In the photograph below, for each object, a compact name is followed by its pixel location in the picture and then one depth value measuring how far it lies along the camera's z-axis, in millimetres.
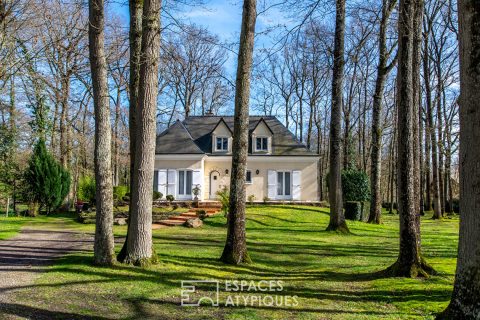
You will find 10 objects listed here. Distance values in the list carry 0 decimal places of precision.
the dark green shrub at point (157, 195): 23844
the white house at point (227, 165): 25344
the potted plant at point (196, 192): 24797
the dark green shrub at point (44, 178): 21672
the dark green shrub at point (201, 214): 18755
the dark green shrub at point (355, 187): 22609
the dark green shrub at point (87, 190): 24094
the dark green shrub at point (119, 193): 24453
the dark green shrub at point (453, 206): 31266
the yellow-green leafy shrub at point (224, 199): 17281
